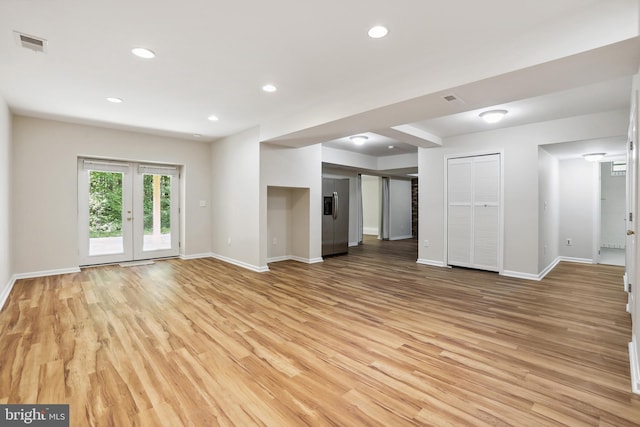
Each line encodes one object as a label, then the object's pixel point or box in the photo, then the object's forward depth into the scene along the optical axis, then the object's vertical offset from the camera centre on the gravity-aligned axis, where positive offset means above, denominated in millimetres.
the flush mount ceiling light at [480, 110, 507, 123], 4266 +1400
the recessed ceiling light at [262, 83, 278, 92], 3618 +1534
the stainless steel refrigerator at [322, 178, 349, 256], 7070 -86
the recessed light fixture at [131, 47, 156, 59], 2770 +1507
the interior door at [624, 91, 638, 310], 3087 -68
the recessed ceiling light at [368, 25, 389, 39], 2414 +1484
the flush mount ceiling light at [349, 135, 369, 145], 6133 +1540
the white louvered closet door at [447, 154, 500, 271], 5363 +11
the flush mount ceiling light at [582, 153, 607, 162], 5930 +1132
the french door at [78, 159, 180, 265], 5684 +26
